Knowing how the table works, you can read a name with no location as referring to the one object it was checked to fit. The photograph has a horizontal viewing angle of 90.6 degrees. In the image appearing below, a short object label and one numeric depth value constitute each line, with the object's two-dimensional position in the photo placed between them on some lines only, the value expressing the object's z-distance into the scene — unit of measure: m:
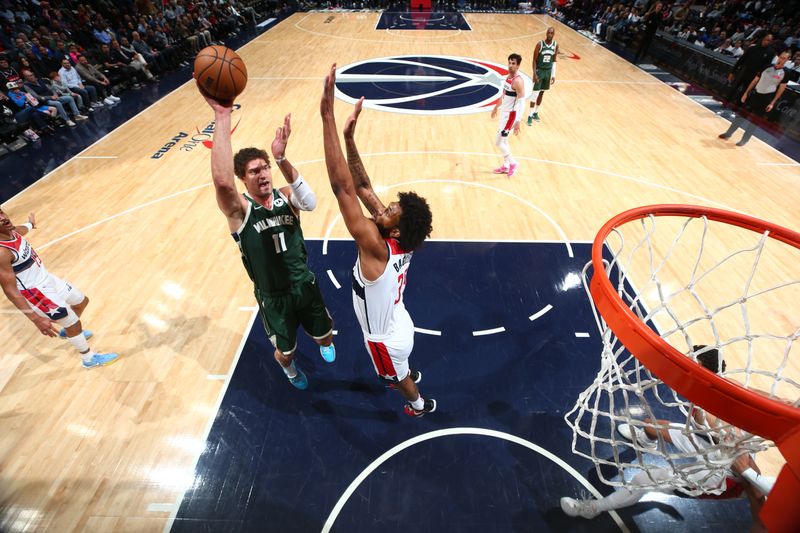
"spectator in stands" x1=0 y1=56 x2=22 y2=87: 8.18
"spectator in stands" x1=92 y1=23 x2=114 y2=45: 11.45
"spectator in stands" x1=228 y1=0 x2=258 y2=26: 17.20
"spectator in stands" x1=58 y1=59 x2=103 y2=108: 9.12
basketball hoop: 1.52
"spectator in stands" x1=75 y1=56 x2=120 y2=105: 9.64
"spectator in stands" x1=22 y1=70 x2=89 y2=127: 8.37
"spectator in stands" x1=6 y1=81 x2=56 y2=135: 8.02
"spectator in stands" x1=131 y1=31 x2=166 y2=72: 11.50
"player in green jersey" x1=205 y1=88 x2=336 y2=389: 2.70
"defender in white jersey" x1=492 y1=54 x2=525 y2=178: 6.11
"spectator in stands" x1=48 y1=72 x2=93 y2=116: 8.89
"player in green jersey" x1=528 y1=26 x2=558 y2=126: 8.38
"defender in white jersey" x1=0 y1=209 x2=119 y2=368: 3.11
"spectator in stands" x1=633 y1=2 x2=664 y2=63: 12.10
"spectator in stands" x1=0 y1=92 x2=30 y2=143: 7.73
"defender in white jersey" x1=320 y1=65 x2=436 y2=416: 2.28
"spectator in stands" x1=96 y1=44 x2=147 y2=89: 10.52
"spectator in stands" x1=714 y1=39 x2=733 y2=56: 12.35
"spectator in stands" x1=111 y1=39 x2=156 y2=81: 10.88
